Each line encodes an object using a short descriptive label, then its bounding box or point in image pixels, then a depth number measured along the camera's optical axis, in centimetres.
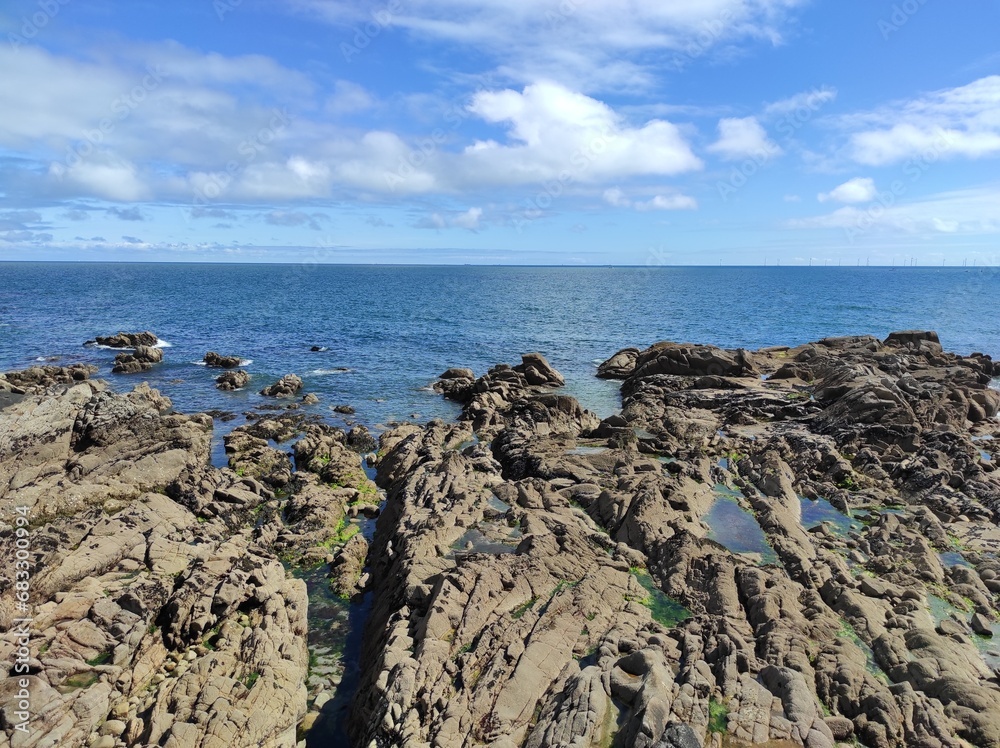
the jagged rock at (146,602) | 1273
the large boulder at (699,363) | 5000
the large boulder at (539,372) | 5038
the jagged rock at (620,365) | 5653
